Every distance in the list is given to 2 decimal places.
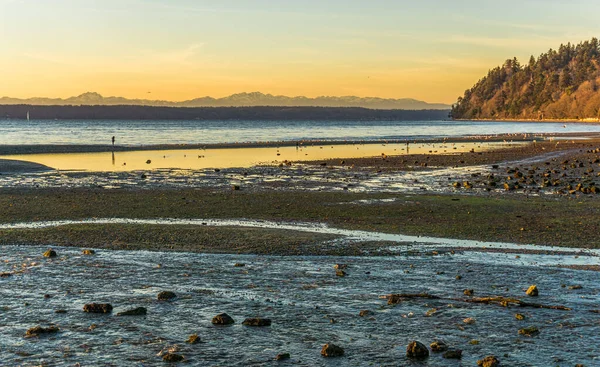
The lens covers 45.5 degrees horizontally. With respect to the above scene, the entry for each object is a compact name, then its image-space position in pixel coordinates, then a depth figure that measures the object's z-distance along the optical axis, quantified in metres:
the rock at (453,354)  11.31
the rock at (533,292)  15.03
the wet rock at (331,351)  11.41
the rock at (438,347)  11.56
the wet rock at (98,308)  13.80
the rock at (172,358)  11.12
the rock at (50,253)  19.48
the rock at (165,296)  14.85
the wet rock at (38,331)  12.34
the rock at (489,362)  10.83
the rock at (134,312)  13.70
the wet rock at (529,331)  12.47
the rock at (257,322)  13.00
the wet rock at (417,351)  11.22
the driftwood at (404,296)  14.61
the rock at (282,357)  11.28
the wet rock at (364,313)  13.63
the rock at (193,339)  12.05
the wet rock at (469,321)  13.13
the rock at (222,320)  13.03
